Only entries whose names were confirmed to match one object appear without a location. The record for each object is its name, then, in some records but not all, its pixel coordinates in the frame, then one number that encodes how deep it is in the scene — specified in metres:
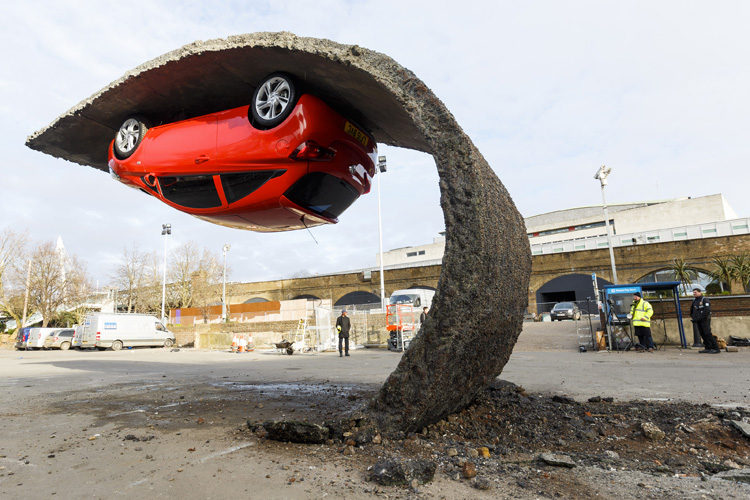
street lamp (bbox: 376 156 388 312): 27.91
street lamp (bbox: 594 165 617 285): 22.94
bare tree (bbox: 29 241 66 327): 38.50
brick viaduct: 28.89
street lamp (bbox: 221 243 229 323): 32.88
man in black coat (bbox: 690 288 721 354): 12.52
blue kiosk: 14.66
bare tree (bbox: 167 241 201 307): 45.53
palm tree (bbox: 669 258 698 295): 22.16
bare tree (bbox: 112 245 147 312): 46.38
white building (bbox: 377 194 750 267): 35.53
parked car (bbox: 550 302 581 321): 29.25
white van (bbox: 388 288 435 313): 27.00
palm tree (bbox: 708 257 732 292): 19.65
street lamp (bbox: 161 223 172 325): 40.51
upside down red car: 4.36
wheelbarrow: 18.31
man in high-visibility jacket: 13.48
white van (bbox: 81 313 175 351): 26.06
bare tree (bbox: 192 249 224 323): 44.78
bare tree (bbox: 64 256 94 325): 40.00
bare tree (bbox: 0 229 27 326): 38.41
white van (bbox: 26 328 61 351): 28.48
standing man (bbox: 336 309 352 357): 17.12
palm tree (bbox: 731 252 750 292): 19.22
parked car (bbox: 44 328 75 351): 28.84
